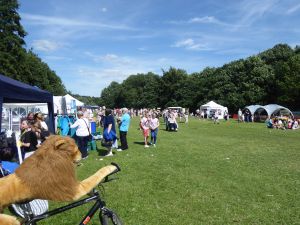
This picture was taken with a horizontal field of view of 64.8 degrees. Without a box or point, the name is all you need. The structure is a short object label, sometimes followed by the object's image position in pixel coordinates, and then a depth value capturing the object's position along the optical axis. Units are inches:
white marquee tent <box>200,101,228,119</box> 1522.8
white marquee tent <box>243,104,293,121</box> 1170.2
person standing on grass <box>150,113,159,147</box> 450.8
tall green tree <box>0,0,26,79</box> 1067.0
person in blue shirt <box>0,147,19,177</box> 178.0
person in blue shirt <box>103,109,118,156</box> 359.2
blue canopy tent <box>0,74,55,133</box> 180.1
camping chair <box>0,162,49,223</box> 100.7
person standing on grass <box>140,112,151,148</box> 450.5
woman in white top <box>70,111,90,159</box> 338.8
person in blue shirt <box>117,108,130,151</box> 388.8
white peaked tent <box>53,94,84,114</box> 667.1
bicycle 95.9
